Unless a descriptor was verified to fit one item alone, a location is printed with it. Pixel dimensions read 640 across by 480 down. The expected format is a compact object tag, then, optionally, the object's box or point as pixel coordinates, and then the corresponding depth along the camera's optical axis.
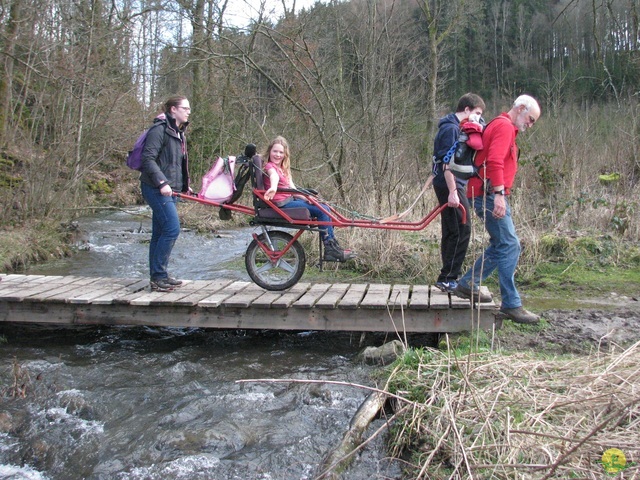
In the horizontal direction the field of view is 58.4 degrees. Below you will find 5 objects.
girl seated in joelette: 5.59
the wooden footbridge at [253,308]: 5.45
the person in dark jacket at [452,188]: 5.09
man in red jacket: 4.71
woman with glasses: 5.41
